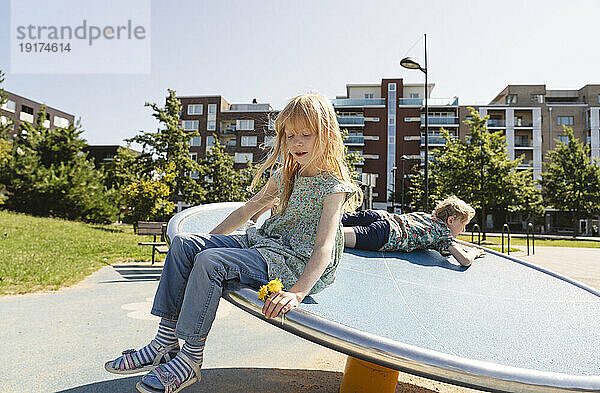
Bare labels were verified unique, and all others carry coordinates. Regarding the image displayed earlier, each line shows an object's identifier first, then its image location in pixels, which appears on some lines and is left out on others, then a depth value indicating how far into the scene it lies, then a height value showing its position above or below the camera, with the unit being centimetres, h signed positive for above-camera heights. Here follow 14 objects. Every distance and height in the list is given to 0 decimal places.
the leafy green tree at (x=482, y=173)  2266 +129
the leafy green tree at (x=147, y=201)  2298 -17
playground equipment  170 -58
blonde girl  192 -24
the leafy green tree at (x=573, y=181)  3691 +146
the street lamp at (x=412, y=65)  1374 +395
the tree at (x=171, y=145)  2708 +309
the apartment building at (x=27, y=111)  5406 +1062
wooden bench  1184 -78
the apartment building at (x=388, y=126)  5359 +845
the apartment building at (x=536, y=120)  5403 +914
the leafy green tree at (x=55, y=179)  2319 +93
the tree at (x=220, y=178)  3462 +147
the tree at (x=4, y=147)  2256 +241
